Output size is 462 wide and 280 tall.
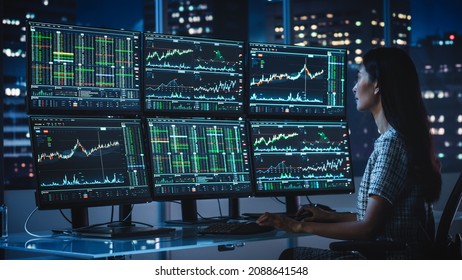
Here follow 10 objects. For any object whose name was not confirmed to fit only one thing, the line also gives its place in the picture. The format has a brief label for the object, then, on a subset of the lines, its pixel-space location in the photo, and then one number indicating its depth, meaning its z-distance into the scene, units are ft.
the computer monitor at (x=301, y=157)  12.89
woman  9.45
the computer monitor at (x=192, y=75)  12.05
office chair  9.12
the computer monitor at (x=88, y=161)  10.50
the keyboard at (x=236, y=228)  10.52
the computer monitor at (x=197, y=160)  11.81
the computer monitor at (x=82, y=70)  10.83
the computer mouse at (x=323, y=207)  12.68
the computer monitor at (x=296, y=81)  13.20
